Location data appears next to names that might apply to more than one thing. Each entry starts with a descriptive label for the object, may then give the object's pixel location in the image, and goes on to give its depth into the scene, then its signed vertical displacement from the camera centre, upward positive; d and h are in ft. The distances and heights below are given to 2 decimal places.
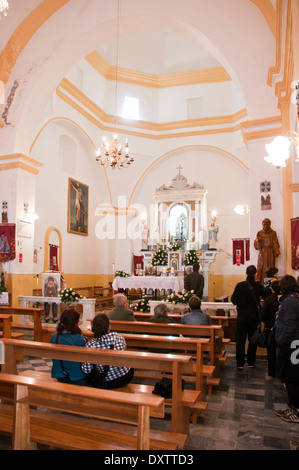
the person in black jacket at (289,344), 11.51 -2.88
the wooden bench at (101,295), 40.53 -5.34
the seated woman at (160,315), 16.33 -2.77
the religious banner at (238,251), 50.24 +0.45
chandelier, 32.94 +9.38
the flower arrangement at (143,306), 26.25 -3.76
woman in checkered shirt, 10.83 -2.78
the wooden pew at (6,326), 18.39 -3.70
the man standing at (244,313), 17.35 -2.83
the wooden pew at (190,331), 14.75 -3.23
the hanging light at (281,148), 14.20 +4.23
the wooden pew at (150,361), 9.48 -2.91
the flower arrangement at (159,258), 40.30 -0.41
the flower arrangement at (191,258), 38.75 -0.41
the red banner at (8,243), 32.24 +1.04
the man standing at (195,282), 28.30 -2.18
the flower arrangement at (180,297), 23.84 -2.86
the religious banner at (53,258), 44.11 -0.43
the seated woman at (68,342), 11.27 -2.78
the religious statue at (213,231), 49.22 +3.19
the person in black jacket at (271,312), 16.08 -2.59
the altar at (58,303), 25.91 -3.69
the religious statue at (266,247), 23.48 +0.47
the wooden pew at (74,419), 7.64 -3.85
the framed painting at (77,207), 48.83 +6.61
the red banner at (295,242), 19.63 +0.67
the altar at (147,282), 36.09 -2.81
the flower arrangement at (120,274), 36.93 -2.00
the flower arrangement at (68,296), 26.43 -3.04
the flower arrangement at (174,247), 43.68 +0.88
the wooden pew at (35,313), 21.71 -3.58
